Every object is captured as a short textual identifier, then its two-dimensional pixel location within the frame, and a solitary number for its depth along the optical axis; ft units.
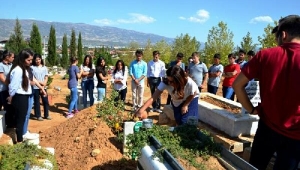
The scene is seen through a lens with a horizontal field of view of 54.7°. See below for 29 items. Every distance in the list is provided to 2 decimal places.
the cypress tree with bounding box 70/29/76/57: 215.92
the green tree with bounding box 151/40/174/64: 112.78
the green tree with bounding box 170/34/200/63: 104.23
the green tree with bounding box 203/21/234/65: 85.92
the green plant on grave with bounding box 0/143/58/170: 10.13
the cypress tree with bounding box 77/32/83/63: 200.64
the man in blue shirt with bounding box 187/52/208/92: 26.91
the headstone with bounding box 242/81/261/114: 15.25
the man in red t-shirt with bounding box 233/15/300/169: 7.36
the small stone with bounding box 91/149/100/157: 13.98
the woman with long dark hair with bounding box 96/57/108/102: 26.81
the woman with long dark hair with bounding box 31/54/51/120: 23.97
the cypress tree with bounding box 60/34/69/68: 181.01
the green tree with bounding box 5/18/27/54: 116.43
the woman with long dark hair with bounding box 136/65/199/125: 13.65
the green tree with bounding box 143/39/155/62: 110.56
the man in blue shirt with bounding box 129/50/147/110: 27.20
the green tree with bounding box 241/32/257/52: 87.81
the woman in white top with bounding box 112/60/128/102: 26.66
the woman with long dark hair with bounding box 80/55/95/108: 28.37
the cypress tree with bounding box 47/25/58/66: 165.89
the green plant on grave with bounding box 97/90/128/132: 17.26
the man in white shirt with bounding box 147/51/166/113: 28.02
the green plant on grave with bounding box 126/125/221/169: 9.08
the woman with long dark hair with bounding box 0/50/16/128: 19.36
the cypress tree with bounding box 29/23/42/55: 137.63
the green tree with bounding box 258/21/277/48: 67.91
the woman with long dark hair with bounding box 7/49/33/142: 16.07
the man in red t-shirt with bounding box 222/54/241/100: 25.73
